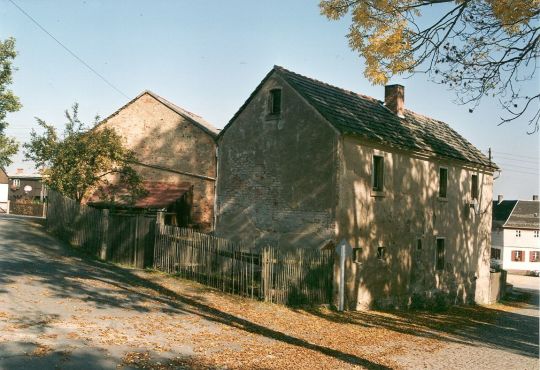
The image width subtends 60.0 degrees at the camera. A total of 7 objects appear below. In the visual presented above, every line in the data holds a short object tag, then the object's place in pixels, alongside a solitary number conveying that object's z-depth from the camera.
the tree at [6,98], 35.44
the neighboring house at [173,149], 27.44
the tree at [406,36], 9.99
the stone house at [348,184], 18.00
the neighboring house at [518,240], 59.34
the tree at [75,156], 21.84
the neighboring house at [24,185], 61.31
